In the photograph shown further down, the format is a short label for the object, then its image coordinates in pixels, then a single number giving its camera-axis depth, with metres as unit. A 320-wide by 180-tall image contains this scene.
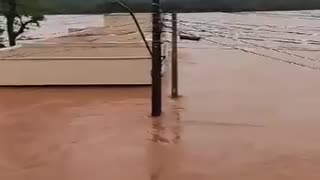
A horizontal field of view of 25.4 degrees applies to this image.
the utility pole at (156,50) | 9.80
